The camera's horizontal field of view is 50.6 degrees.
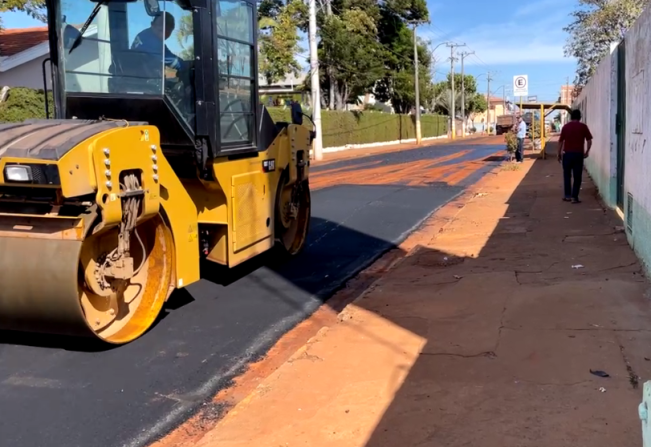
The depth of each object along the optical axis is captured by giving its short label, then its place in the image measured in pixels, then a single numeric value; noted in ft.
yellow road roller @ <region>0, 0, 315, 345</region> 16.17
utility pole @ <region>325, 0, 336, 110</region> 143.85
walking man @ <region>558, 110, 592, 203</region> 42.39
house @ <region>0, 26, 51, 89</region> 67.21
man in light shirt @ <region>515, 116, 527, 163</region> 87.76
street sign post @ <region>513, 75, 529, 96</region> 93.25
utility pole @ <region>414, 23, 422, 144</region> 180.30
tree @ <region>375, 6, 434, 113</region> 179.52
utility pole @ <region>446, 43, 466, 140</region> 248.52
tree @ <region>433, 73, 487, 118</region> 295.69
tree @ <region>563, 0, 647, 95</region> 85.66
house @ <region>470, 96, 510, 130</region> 431.02
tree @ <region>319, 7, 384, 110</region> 137.28
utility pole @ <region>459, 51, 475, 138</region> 284.69
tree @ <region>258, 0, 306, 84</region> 110.93
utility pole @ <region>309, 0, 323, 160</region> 97.90
